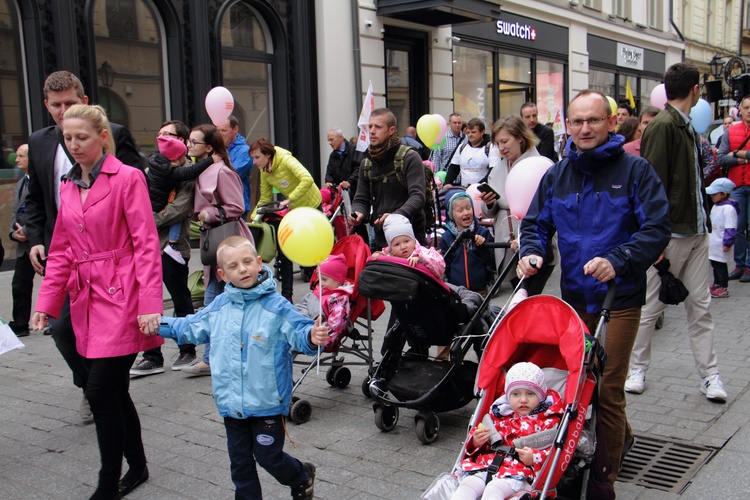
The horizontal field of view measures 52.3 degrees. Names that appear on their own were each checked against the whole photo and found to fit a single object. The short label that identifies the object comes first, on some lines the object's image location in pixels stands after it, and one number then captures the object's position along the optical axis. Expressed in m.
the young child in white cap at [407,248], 5.02
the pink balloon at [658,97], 9.38
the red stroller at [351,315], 5.49
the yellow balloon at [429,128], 11.38
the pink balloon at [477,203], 6.37
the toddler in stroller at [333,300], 5.26
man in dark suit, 4.53
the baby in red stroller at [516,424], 3.23
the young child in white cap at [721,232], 8.85
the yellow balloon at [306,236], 3.87
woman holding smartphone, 5.73
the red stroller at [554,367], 3.18
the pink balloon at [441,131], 11.65
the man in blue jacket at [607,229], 3.56
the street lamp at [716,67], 24.67
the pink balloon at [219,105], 8.72
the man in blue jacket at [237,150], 8.00
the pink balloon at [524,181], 5.04
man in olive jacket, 5.24
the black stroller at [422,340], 4.64
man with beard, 6.02
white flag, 11.66
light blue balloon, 10.29
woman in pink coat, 3.79
